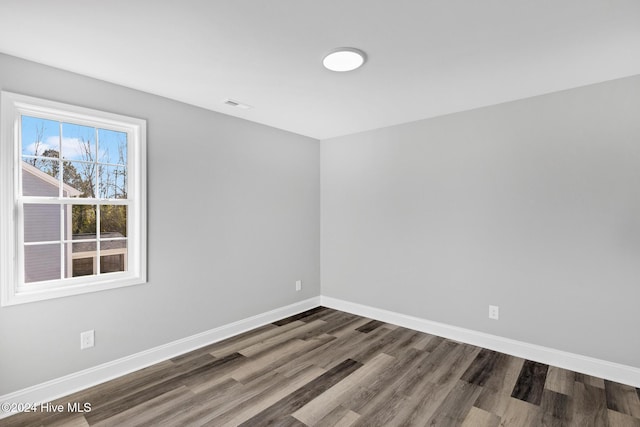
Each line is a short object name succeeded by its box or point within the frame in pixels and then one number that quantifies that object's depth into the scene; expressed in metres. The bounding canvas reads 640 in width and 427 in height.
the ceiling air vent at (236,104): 3.07
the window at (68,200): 2.19
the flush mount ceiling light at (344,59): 2.14
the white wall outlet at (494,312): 3.12
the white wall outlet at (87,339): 2.46
